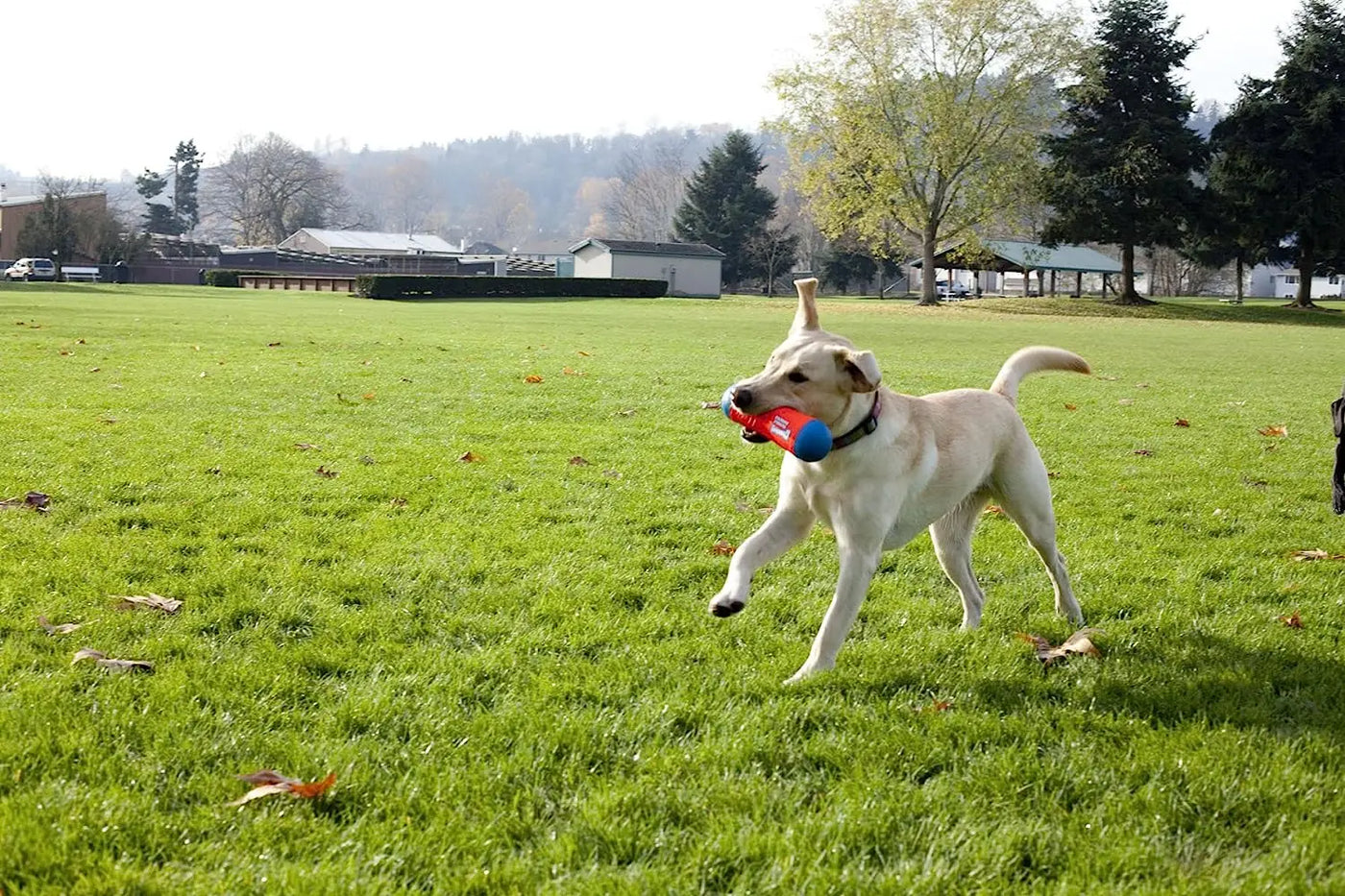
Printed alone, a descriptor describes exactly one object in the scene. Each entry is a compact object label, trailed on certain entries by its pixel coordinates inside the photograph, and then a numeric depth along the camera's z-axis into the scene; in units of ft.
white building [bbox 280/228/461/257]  364.79
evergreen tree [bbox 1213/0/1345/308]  170.71
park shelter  220.84
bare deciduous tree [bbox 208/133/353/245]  409.69
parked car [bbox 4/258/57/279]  224.12
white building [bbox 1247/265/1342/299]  380.78
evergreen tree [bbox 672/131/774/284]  295.28
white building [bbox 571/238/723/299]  267.59
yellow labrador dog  14.65
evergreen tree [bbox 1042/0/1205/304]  176.04
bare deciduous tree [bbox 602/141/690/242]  502.38
